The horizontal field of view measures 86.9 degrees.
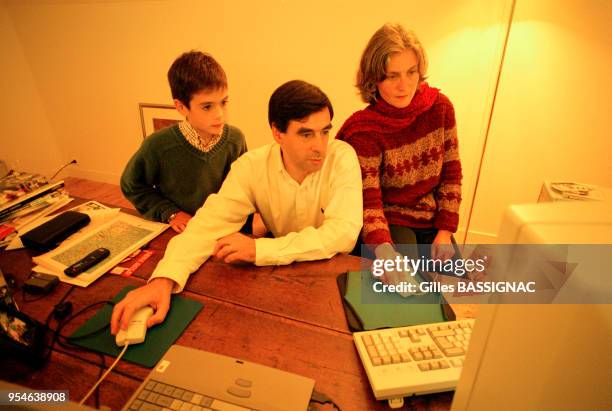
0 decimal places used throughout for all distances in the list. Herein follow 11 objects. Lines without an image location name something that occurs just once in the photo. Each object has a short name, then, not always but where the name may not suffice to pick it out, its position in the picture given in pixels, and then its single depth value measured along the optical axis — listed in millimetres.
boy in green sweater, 1387
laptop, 547
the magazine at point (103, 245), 884
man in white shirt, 861
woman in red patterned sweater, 1190
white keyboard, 563
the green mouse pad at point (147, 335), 660
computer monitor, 230
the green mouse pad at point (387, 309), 731
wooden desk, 596
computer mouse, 674
